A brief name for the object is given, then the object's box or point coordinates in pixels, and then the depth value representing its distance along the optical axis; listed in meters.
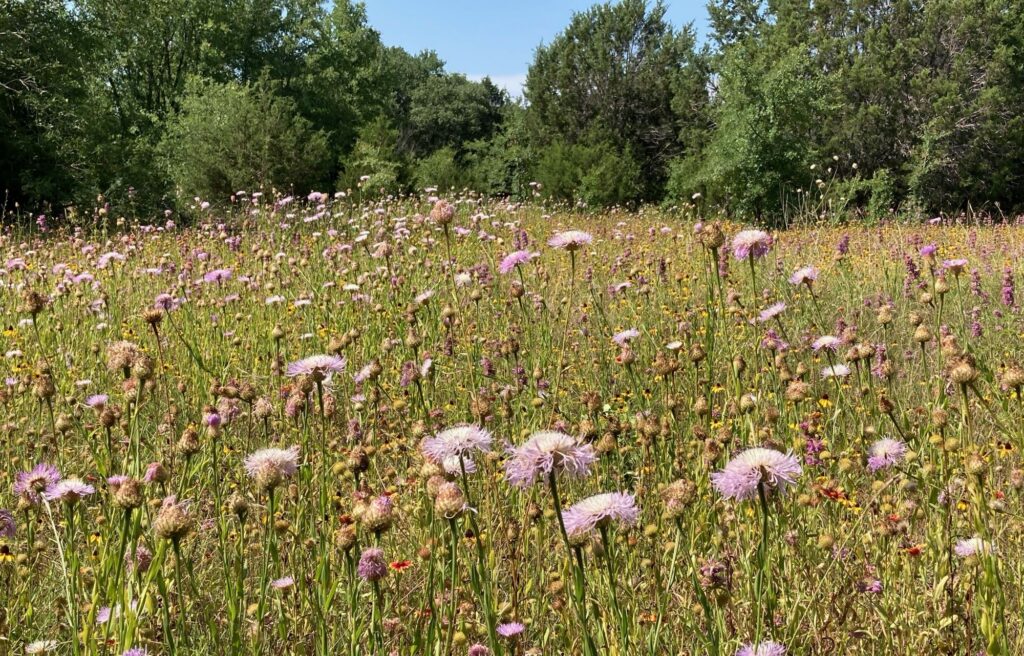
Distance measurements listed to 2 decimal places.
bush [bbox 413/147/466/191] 21.92
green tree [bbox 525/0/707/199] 24.17
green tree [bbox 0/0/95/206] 14.30
